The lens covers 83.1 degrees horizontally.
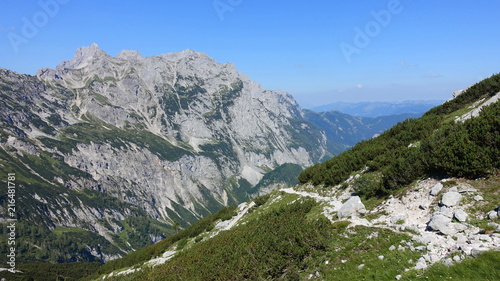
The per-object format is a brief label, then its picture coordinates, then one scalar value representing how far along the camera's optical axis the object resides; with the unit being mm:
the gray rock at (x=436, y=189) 22656
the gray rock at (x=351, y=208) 27078
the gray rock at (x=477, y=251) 13930
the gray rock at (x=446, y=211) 18747
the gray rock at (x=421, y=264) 15092
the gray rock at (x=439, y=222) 17719
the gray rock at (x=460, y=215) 17834
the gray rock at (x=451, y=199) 20000
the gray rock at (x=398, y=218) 21831
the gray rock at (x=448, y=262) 14297
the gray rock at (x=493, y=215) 17012
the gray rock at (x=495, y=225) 15791
